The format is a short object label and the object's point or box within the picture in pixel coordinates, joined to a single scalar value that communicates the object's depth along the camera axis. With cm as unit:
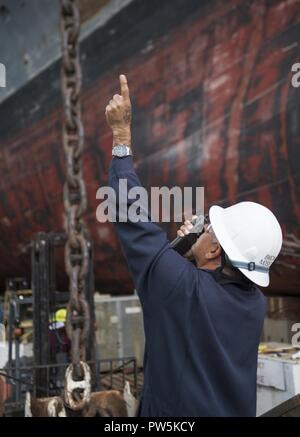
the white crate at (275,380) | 360
